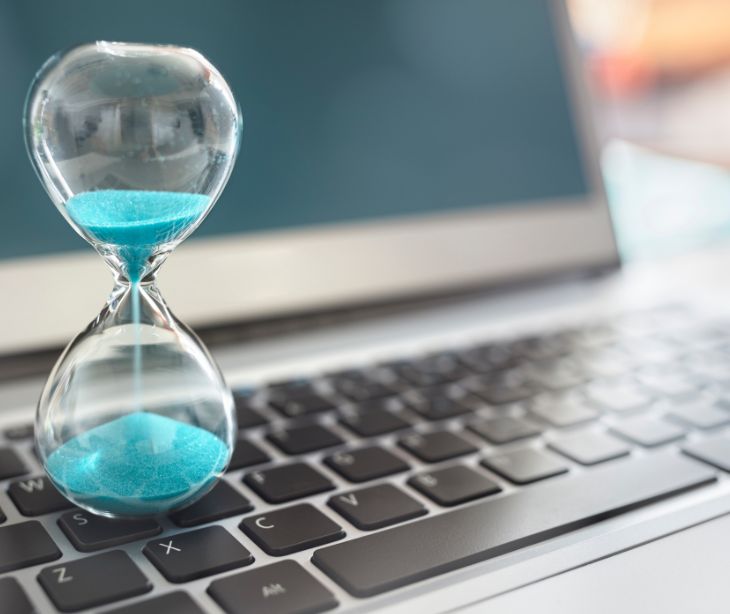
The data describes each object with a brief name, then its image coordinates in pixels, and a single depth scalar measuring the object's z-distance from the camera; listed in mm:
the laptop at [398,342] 303
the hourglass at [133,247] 297
